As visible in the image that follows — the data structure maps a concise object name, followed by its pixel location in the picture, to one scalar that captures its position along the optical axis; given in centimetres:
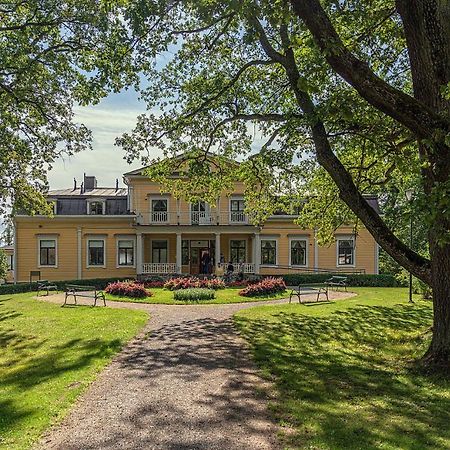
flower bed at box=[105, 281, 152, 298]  2048
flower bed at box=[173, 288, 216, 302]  1925
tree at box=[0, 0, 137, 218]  1038
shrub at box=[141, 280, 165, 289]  2580
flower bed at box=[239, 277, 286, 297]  2084
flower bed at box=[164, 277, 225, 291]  2334
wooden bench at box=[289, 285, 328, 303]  1776
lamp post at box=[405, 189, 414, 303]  1761
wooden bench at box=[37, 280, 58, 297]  2265
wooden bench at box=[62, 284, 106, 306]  1716
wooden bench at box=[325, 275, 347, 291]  2364
